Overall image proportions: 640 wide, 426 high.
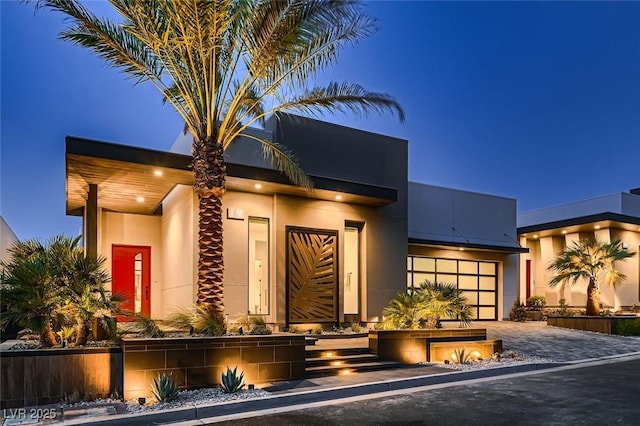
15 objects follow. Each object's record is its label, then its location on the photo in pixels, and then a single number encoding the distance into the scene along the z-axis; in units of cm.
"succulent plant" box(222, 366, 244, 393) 916
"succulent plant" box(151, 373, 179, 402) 851
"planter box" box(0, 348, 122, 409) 848
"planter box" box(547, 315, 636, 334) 2042
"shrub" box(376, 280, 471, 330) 1365
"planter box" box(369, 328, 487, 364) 1252
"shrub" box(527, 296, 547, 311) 2617
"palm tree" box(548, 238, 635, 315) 2195
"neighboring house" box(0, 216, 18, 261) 2374
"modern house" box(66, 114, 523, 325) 1459
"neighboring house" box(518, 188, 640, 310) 2559
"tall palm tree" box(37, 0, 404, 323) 988
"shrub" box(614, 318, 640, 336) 2009
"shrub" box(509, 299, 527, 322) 2475
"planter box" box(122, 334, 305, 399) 904
